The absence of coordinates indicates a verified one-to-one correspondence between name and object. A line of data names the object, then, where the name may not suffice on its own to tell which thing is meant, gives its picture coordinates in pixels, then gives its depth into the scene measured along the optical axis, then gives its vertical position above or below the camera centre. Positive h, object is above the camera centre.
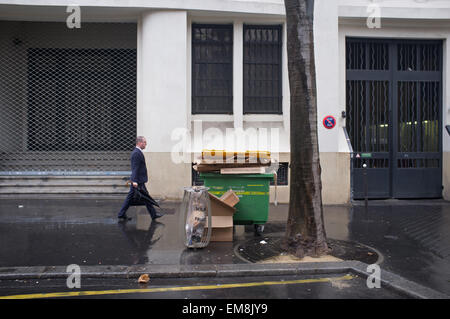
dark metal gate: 12.50 +0.92
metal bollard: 10.83 -1.33
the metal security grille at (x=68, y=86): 13.85 +2.05
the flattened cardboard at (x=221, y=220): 7.18 -1.22
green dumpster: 7.68 -0.75
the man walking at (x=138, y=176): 8.90 -0.58
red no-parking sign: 11.70 +0.70
